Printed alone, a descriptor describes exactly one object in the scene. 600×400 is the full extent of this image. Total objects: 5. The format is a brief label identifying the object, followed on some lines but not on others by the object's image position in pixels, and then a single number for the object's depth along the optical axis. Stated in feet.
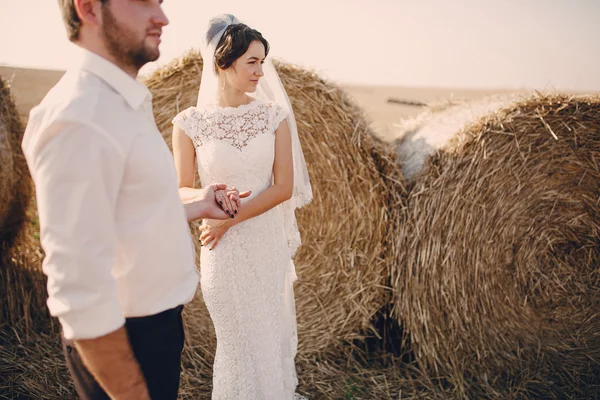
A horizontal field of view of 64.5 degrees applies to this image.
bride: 6.74
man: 2.93
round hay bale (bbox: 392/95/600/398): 8.51
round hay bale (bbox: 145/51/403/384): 9.01
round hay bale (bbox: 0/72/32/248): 9.39
